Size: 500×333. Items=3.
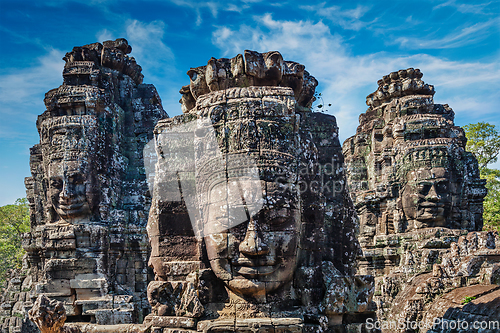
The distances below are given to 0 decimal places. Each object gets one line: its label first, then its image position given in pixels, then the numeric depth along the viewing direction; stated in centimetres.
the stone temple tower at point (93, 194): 980
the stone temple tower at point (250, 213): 470
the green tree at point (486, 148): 2277
